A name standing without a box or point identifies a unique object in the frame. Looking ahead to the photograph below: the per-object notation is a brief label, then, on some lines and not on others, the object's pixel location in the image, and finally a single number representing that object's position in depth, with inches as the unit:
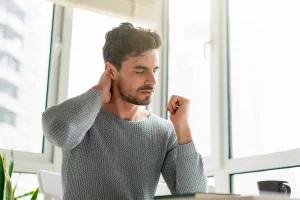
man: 54.4
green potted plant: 77.9
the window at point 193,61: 95.1
